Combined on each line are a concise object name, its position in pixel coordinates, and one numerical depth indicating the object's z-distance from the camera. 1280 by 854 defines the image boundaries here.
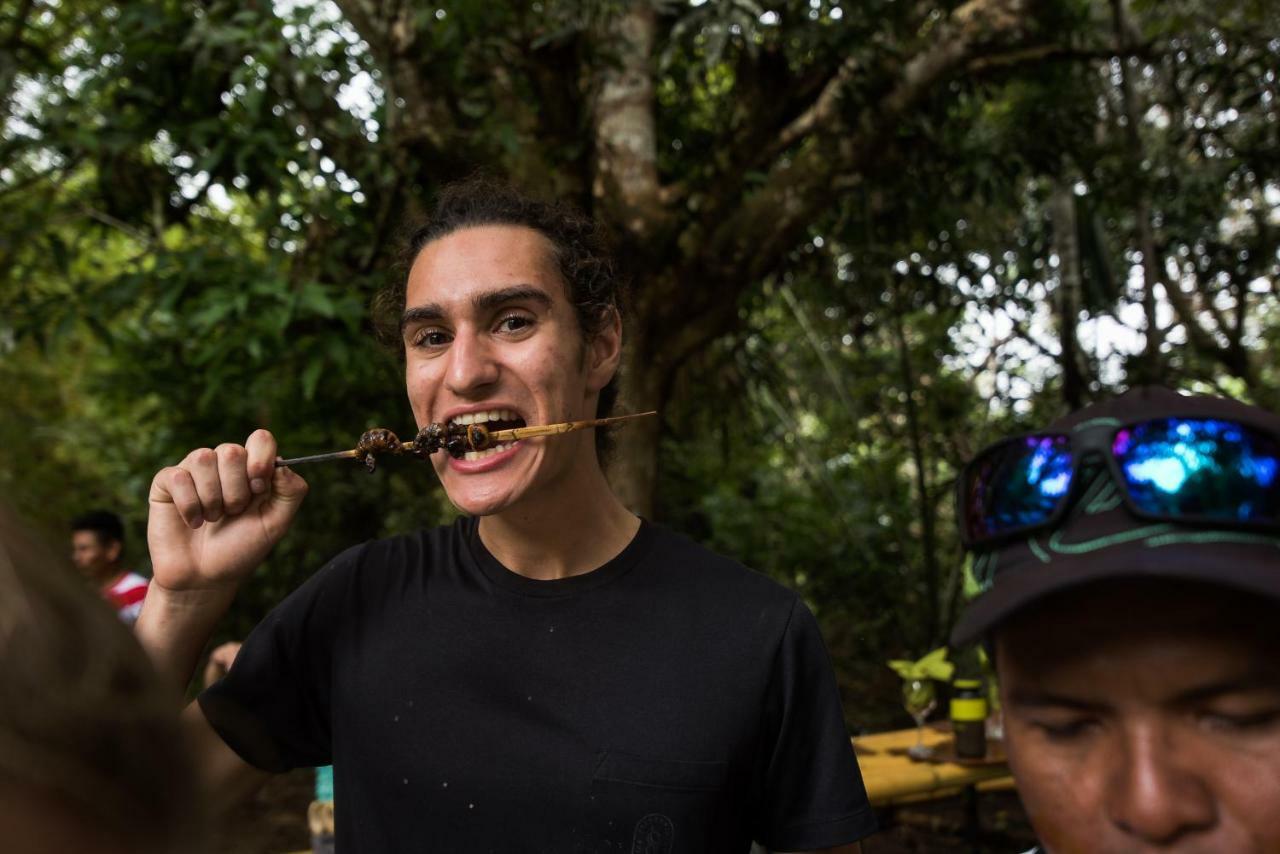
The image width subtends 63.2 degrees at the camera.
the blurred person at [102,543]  5.05
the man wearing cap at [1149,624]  0.90
